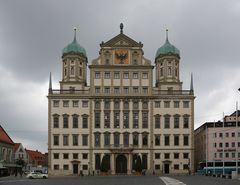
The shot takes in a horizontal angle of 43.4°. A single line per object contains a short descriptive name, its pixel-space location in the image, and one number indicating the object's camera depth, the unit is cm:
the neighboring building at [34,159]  10527
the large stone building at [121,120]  6530
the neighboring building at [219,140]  7863
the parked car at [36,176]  4962
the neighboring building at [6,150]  6998
